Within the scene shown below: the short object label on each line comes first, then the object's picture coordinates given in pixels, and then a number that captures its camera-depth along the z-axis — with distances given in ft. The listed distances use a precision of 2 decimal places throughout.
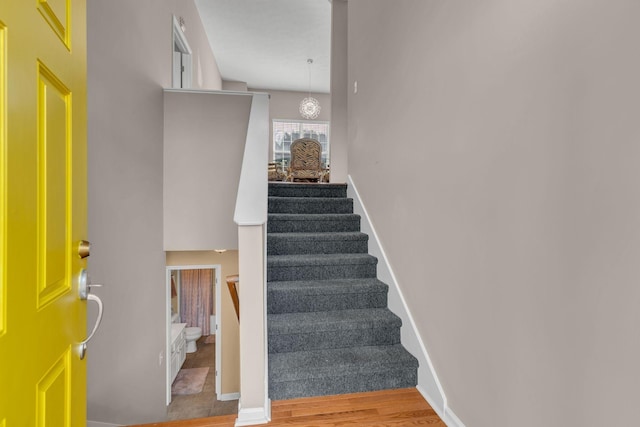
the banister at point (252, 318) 5.48
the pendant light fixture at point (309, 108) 23.00
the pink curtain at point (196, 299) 22.68
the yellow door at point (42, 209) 1.94
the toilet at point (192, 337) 20.45
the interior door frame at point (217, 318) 11.25
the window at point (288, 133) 26.30
